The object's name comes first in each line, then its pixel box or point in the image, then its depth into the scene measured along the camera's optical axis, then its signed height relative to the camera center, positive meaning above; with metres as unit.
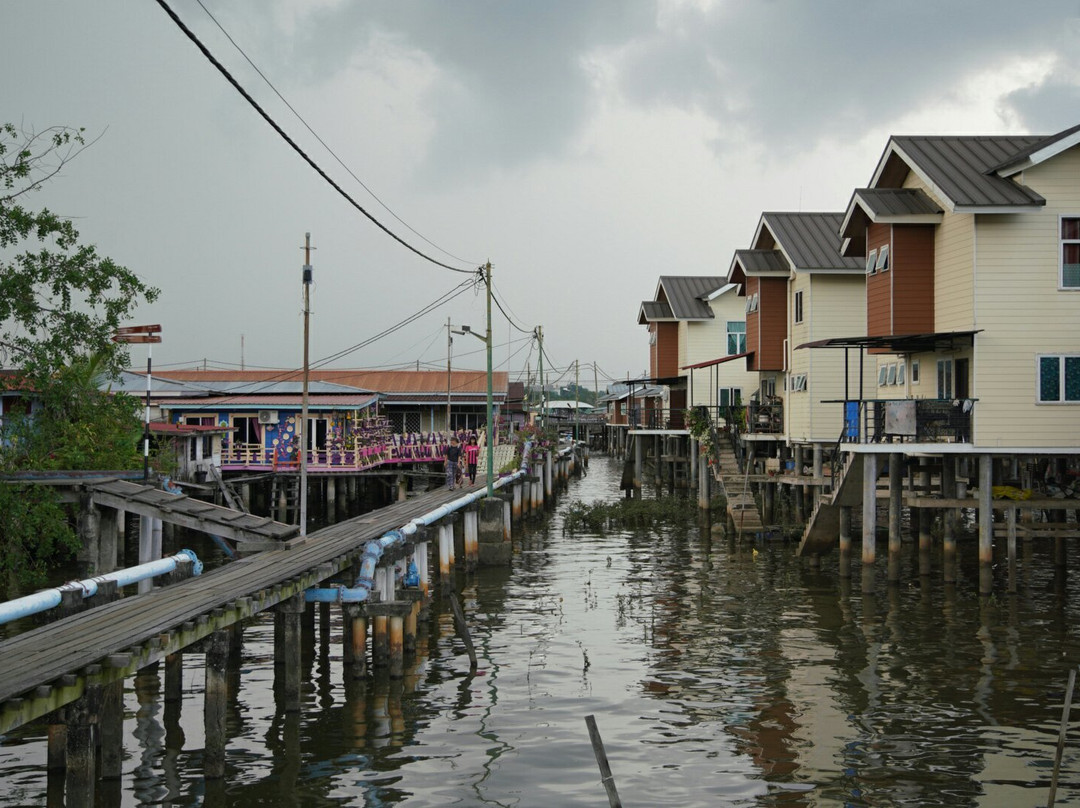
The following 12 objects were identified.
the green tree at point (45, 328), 22.59 +2.16
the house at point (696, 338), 51.66 +4.84
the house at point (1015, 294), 23.81 +3.09
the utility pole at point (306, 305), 26.31 +3.07
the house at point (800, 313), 34.44 +4.04
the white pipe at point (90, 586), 12.30 -1.99
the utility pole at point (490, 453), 32.47 -0.49
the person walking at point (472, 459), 46.75 -0.96
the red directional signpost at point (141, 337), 24.83 +2.21
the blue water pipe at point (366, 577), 17.61 -2.25
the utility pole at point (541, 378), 69.57 +3.68
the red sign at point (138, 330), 25.33 +2.42
